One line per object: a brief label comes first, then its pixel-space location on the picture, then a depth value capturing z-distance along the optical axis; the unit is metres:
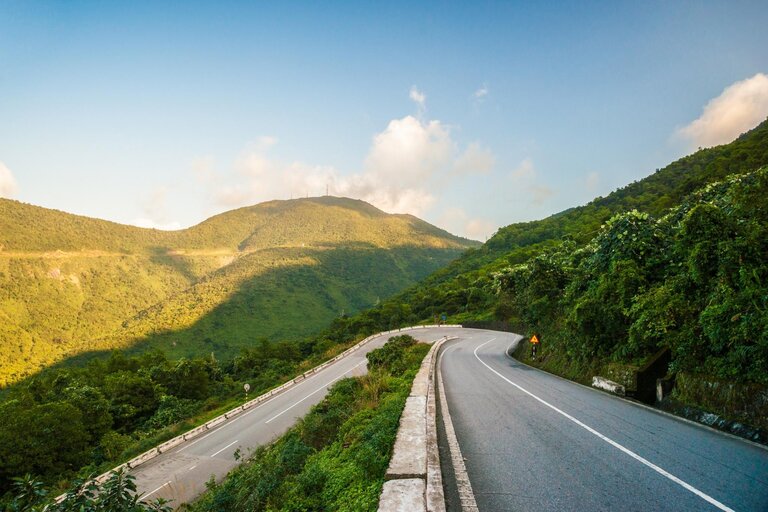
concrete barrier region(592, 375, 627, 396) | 10.83
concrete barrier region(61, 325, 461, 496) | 20.66
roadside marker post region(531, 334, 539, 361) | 22.54
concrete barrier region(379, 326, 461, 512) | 3.60
